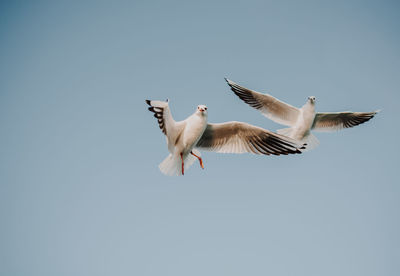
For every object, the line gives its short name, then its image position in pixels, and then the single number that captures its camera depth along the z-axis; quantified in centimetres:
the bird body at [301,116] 1659
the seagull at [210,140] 1163
